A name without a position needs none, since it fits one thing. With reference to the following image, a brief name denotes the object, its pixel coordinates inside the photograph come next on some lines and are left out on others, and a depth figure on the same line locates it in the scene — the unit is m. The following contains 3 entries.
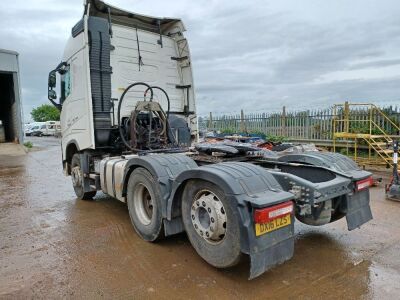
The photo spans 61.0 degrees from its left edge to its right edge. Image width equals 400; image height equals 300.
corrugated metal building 19.70
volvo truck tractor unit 3.11
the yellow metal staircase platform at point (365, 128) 10.16
